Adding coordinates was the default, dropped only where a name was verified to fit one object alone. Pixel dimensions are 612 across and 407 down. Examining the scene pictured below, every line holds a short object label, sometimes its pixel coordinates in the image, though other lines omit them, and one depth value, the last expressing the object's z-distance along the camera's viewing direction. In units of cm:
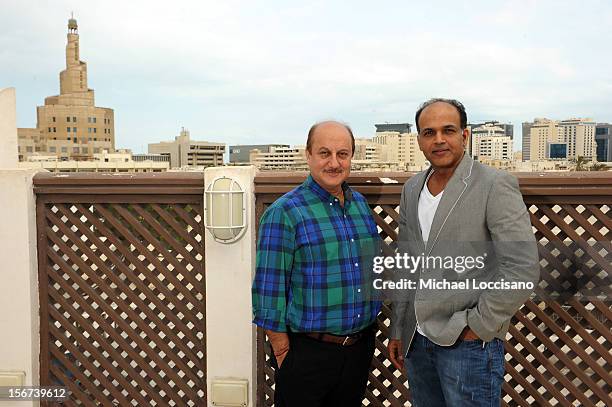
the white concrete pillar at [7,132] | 349
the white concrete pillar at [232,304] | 321
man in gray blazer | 207
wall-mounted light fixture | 314
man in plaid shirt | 237
